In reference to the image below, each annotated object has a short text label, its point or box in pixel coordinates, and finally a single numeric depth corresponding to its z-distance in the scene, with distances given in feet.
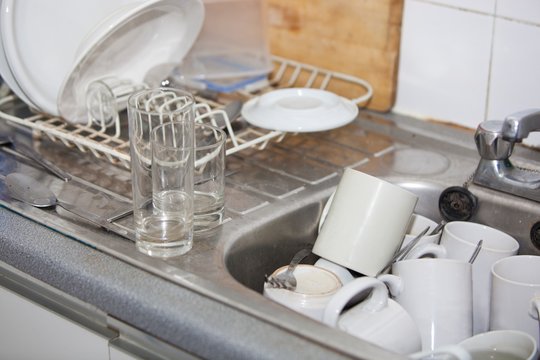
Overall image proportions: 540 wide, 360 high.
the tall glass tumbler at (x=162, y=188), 4.23
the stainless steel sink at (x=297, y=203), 4.02
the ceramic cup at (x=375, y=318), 3.89
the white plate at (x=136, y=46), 5.08
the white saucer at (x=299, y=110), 4.93
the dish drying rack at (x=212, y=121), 4.89
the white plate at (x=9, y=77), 5.01
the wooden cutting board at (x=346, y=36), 5.38
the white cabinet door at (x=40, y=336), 4.28
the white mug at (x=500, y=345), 3.93
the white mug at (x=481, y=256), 4.41
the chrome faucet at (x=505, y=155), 4.54
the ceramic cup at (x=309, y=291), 4.04
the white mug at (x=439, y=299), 4.17
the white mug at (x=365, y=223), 4.34
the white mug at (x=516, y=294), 4.10
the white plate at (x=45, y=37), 4.98
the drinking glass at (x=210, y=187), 4.45
